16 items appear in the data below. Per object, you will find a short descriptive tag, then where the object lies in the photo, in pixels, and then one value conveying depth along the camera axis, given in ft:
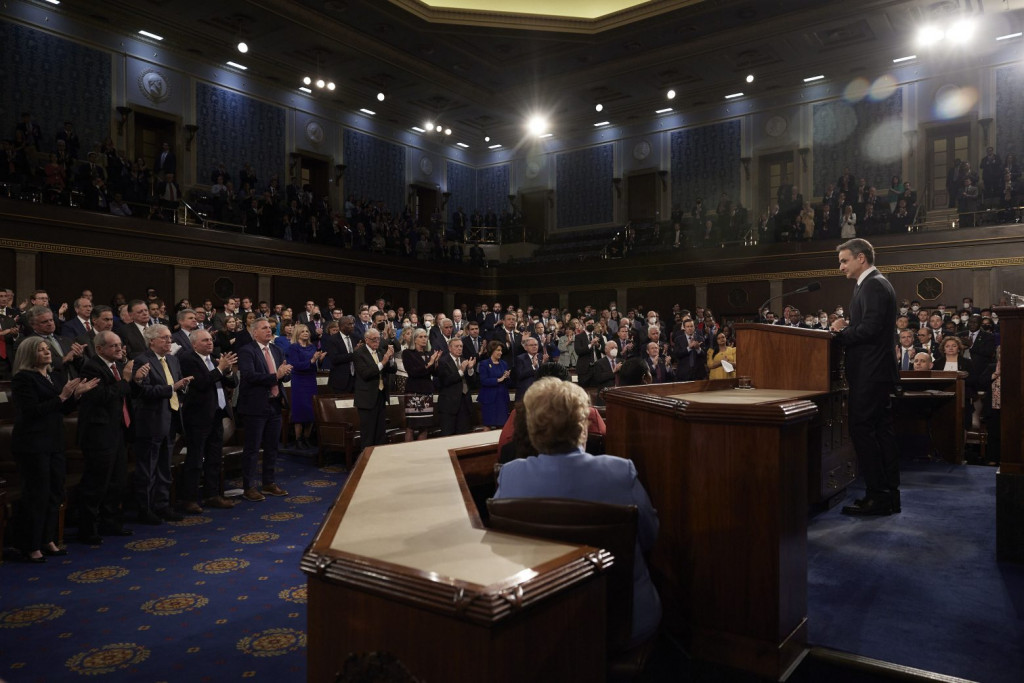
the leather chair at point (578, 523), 4.85
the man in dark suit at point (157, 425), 14.80
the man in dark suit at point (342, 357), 24.56
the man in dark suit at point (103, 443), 13.43
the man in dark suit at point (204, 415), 16.03
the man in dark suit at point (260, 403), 16.78
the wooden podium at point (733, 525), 6.29
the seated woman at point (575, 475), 5.59
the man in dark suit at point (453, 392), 20.62
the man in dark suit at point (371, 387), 19.72
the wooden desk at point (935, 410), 18.53
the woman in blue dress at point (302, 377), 23.80
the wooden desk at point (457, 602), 3.55
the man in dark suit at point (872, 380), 12.25
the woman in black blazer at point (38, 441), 12.21
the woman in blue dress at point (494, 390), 21.50
